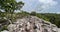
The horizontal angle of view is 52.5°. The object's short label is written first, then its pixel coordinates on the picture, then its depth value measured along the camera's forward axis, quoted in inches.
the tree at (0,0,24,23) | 200.1
